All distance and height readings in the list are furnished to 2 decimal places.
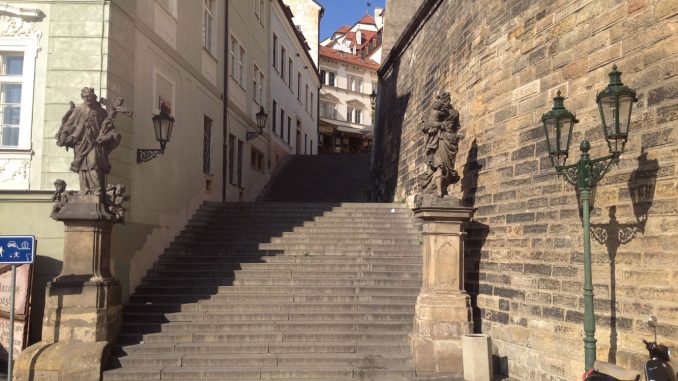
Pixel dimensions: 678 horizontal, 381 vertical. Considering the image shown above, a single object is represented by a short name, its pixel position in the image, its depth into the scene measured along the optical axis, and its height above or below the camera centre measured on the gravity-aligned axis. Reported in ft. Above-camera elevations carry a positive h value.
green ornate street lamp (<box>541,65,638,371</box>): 18.24 +3.46
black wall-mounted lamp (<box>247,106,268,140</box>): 60.70 +12.38
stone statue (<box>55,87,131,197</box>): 26.09 +4.44
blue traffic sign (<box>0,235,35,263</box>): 21.95 -0.55
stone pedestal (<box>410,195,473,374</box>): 27.32 -2.42
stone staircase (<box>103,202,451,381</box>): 27.50 -3.47
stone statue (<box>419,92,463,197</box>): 29.17 +4.82
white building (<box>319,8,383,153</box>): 157.07 +38.65
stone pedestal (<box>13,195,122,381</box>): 25.88 -2.81
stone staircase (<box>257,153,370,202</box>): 73.72 +8.41
